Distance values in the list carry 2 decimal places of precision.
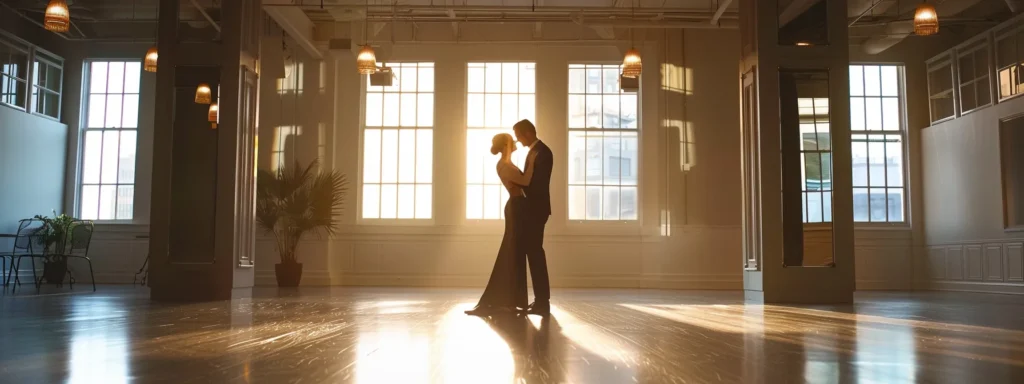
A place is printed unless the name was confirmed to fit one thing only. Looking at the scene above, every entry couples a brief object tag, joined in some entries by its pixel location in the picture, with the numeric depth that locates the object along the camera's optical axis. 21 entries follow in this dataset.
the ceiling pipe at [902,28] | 11.54
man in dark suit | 5.48
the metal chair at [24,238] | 12.48
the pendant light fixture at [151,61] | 9.41
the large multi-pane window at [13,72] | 12.48
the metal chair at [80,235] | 11.57
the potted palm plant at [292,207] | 11.53
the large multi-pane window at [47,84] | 13.17
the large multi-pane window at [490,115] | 12.93
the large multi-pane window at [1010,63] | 10.85
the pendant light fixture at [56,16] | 7.03
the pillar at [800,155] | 7.48
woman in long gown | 5.45
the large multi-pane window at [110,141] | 13.66
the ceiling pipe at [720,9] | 10.53
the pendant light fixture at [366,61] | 9.26
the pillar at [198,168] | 7.49
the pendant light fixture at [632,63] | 9.57
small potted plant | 11.84
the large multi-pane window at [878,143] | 13.04
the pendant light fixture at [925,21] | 7.44
